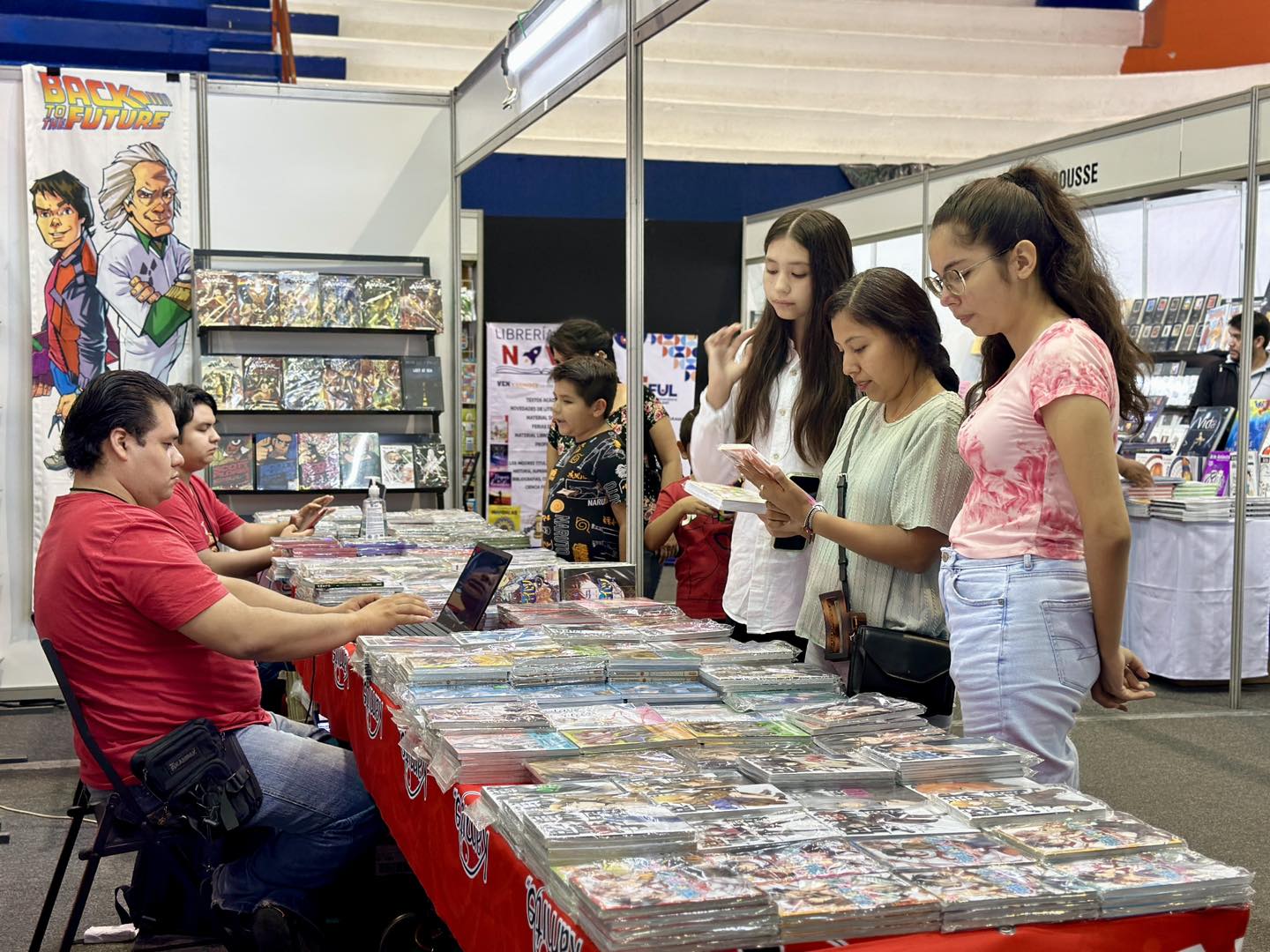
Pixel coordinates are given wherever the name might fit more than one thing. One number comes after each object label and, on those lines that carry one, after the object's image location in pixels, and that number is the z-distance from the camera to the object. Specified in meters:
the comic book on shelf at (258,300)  5.86
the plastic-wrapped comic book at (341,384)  5.98
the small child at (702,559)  3.49
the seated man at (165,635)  2.60
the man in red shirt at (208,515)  4.14
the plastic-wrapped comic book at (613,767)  1.69
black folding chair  2.60
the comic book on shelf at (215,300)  5.82
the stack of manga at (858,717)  1.92
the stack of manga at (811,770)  1.67
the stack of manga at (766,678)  2.20
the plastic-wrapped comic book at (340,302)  5.98
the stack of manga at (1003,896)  1.29
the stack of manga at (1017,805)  1.55
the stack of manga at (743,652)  2.39
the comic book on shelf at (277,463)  5.89
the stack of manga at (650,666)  2.29
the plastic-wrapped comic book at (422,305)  6.12
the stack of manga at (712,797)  1.54
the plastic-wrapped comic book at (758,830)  1.43
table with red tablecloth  1.30
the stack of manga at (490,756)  1.76
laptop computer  2.73
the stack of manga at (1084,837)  1.44
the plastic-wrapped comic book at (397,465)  6.05
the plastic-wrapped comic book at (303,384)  5.93
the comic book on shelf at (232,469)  5.84
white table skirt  6.02
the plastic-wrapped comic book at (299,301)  5.92
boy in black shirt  3.92
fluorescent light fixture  3.83
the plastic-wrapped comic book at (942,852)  1.40
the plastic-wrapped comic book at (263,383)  5.86
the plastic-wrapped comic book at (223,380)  5.82
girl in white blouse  2.74
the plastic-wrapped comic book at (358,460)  6.00
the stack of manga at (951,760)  1.71
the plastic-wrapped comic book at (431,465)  6.08
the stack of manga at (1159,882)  1.34
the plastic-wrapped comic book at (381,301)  6.06
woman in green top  2.31
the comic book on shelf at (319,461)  5.94
